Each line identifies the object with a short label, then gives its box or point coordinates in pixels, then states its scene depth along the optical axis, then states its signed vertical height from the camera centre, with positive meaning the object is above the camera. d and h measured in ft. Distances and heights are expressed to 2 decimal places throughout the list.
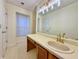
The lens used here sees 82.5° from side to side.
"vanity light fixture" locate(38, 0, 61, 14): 4.80 +2.98
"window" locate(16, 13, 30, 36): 9.29 +0.85
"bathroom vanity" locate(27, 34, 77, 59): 1.92 -1.18
